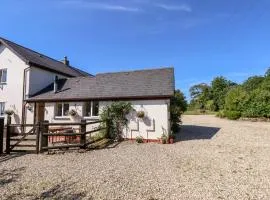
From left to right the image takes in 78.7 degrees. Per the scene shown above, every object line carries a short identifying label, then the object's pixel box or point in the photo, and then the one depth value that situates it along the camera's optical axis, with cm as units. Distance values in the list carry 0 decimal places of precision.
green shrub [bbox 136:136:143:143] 990
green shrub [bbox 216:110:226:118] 2572
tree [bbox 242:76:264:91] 4509
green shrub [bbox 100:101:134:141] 1034
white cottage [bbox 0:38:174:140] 1015
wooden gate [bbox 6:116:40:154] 748
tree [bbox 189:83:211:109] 4320
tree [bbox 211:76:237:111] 3833
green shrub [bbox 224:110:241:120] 2270
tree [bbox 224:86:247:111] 2256
